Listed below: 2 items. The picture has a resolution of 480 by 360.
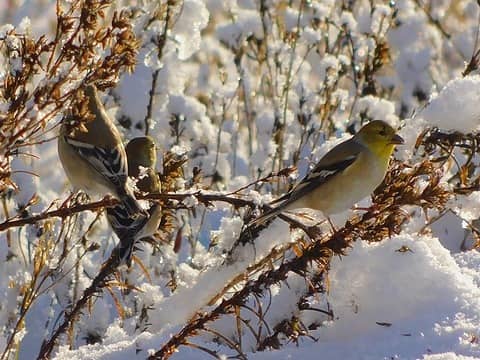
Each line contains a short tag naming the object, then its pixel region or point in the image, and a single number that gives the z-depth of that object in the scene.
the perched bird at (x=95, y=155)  8.05
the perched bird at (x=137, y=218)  7.56
